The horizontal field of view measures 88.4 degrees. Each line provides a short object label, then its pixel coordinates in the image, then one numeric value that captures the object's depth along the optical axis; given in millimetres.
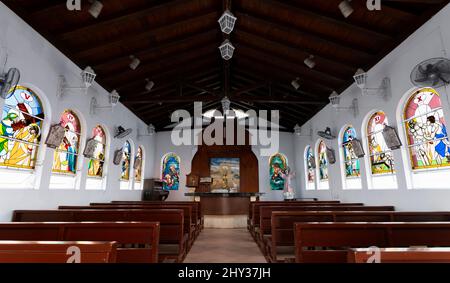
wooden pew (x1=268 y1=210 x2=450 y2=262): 2760
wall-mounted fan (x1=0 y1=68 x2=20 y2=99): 2793
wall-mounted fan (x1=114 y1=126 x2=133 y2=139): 5926
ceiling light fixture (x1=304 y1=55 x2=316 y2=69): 4820
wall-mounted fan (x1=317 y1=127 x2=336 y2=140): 5961
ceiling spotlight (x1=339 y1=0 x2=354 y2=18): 3098
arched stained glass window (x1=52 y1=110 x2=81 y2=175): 4250
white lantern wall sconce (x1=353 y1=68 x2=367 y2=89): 4184
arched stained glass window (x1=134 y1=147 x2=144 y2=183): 7605
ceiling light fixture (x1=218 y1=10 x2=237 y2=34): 3402
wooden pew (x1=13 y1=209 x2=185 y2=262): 2840
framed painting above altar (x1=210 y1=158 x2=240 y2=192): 9359
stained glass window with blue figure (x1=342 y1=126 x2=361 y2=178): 5262
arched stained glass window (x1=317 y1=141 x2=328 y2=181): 6911
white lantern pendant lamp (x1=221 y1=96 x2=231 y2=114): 5922
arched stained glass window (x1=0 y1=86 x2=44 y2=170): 3184
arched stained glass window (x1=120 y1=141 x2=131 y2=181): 6844
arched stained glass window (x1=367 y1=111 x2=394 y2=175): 4320
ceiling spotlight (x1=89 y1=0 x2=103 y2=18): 3041
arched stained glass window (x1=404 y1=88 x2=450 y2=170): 3236
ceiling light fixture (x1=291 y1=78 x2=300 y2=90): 6055
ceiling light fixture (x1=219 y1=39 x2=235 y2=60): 4133
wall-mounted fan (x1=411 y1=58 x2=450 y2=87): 2869
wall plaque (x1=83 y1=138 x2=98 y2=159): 4751
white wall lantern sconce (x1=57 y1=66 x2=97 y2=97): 4082
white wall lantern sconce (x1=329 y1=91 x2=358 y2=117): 5113
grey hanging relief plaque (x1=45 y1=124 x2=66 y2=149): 3696
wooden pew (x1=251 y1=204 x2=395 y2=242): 3541
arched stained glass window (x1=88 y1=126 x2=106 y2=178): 5199
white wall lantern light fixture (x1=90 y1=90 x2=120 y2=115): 5069
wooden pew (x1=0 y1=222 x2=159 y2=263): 1981
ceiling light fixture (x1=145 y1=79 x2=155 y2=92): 5980
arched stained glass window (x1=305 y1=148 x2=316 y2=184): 7684
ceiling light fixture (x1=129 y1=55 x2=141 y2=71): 4723
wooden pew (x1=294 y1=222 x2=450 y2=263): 1937
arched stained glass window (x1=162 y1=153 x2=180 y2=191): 9492
